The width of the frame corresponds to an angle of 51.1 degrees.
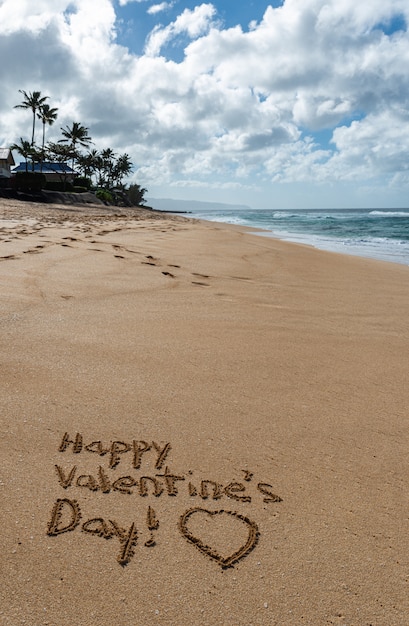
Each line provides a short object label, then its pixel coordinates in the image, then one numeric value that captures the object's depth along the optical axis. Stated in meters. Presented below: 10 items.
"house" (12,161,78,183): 46.14
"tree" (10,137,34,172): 41.41
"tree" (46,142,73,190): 45.67
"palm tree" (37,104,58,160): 44.38
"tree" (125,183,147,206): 52.75
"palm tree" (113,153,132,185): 63.94
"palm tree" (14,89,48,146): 43.09
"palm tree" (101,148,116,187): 61.19
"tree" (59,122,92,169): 48.94
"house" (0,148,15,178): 39.43
